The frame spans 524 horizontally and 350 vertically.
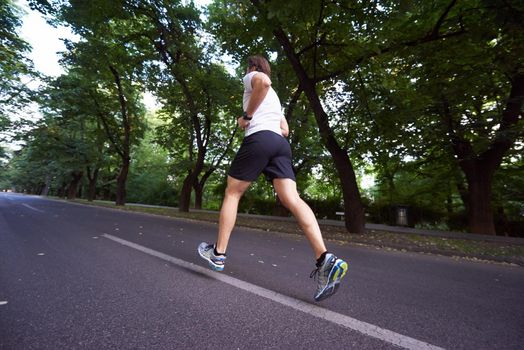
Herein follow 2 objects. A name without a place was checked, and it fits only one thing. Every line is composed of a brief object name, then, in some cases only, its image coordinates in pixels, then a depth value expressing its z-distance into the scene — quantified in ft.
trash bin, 50.14
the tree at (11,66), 52.49
